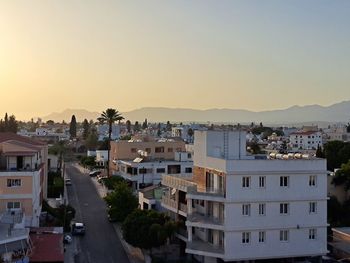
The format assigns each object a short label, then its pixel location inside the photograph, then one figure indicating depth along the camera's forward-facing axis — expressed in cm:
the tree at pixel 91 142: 11888
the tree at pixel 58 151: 7763
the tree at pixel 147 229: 3375
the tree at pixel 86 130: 14245
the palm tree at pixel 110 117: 6931
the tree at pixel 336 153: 6569
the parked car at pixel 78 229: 4175
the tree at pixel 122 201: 4397
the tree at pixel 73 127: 15638
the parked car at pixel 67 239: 3900
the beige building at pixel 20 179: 3691
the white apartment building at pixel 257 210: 3189
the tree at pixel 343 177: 4803
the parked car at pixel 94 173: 7812
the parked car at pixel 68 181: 6721
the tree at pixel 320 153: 6759
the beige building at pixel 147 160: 6353
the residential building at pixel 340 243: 3600
